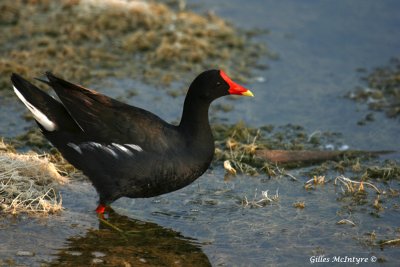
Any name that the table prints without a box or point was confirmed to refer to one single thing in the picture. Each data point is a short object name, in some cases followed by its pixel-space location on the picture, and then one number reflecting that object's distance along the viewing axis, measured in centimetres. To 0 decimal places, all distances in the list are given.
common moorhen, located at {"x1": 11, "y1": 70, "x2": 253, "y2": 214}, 1153
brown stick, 1450
